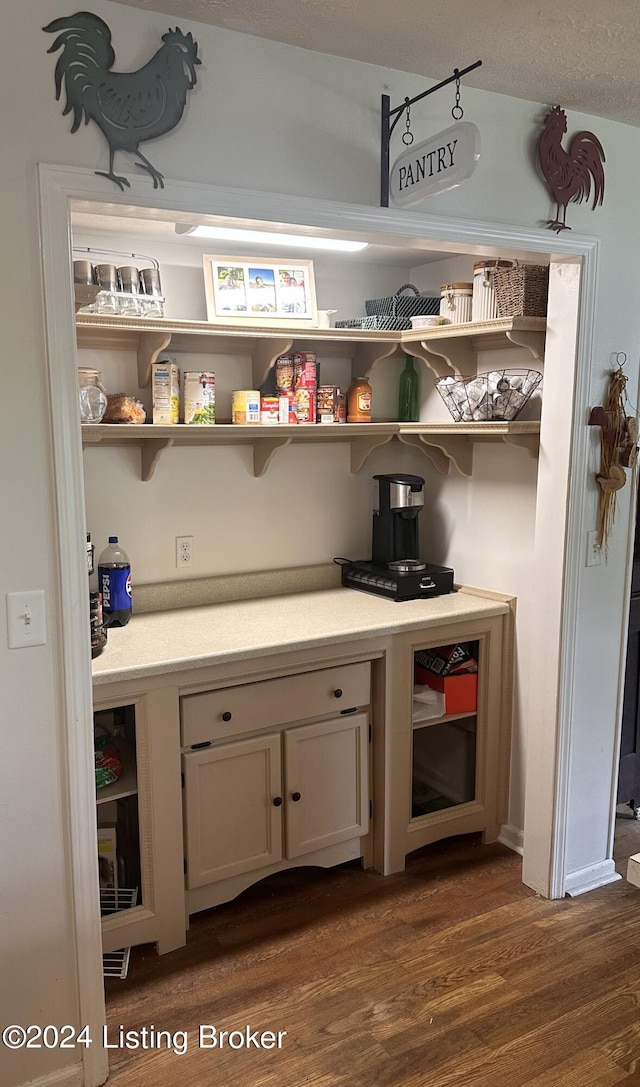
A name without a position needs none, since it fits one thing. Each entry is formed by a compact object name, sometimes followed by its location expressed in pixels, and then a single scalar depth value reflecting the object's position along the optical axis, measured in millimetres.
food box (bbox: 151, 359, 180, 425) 2627
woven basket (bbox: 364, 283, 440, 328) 3064
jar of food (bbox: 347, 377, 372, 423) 3066
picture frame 2738
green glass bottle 3262
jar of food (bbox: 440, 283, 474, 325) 2848
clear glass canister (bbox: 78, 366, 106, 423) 2412
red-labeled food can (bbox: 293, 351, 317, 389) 2881
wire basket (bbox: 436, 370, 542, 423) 2711
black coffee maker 3020
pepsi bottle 2652
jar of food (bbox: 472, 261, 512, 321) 2746
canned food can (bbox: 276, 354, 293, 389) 2900
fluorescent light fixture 2479
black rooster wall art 1641
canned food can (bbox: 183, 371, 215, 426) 2688
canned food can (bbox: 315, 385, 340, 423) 2953
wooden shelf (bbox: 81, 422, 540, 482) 2557
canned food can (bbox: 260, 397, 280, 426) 2838
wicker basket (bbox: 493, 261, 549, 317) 2605
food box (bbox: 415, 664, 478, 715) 2891
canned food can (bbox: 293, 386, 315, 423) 2902
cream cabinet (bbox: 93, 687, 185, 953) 2299
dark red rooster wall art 2266
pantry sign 1684
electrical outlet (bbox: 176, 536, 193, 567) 2902
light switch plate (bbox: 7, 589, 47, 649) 1733
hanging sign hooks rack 1997
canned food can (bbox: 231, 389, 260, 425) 2793
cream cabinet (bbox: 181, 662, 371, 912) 2430
